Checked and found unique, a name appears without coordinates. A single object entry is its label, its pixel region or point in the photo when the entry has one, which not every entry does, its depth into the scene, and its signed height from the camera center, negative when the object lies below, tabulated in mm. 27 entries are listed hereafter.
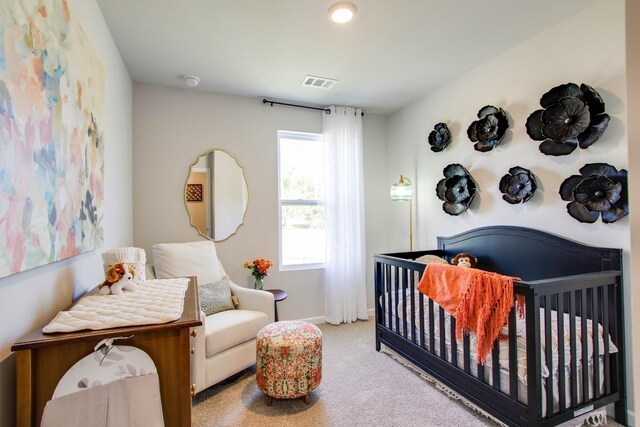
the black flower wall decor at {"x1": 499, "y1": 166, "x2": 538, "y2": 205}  2344 +211
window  3656 +185
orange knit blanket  1697 -491
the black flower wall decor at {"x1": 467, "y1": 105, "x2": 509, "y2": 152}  2561 +709
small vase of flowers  3148 -513
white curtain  3641 -16
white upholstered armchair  2115 -754
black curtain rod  3475 +1235
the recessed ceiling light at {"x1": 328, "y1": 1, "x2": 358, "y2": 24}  1967 +1283
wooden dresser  961 -456
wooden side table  2930 -745
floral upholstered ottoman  1999 -931
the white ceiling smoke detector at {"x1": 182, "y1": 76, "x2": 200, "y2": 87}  2911 +1257
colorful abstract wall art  944 +307
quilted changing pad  1071 -345
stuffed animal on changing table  1463 -285
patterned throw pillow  2500 -637
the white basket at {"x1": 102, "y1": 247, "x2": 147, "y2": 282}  1618 -212
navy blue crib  1598 -739
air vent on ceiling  3000 +1279
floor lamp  3391 +250
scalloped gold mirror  3205 +227
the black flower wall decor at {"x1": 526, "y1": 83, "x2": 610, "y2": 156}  1944 +599
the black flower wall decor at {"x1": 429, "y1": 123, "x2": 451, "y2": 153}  3117 +765
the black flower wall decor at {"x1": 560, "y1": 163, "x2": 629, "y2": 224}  1836 +116
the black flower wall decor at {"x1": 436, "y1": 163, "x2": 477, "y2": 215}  2877 +233
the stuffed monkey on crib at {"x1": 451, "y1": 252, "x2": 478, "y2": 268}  2666 -390
